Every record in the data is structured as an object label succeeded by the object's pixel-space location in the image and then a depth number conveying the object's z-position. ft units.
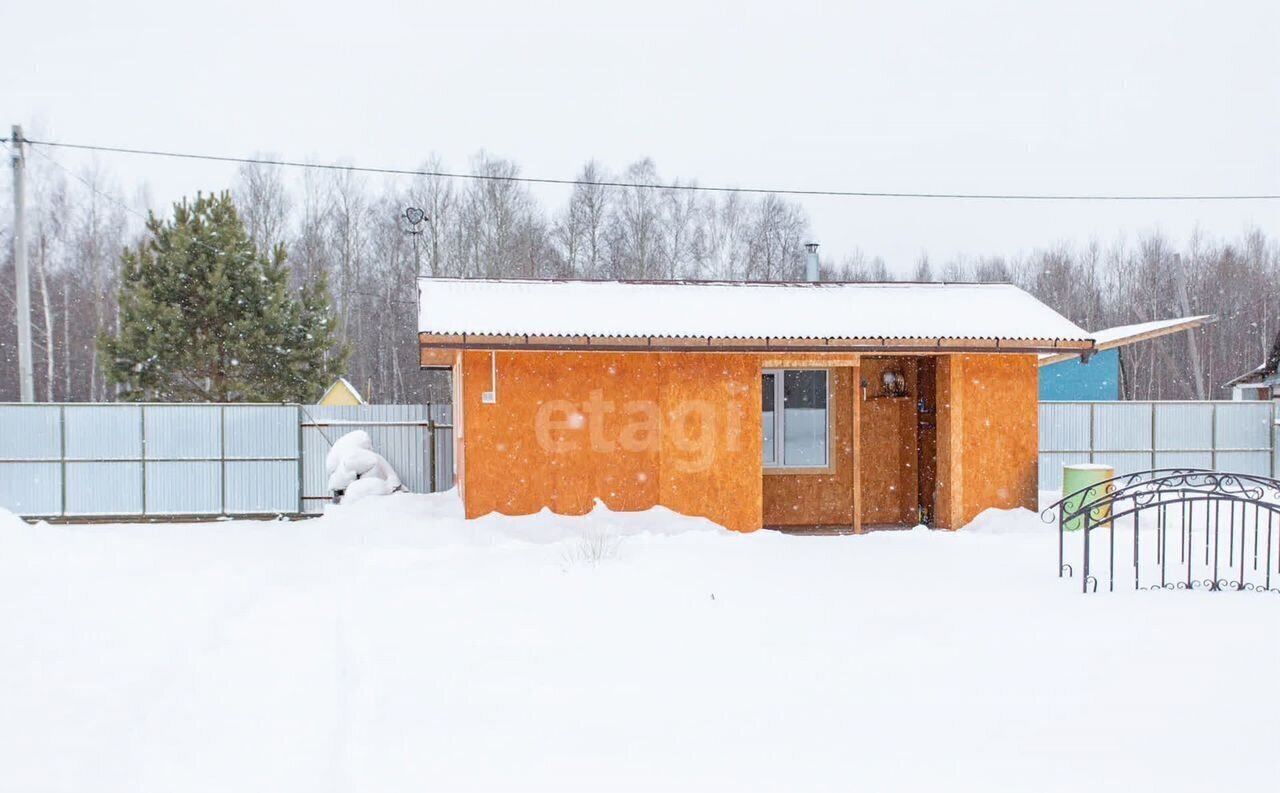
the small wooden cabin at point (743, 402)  34.88
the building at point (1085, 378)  70.44
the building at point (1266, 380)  66.95
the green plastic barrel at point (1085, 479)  35.22
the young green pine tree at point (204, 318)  61.87
